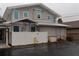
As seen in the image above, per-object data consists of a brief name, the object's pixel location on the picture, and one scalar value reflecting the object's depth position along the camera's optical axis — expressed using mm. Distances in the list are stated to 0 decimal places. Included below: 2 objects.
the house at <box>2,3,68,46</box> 7741
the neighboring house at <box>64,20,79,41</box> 10391
